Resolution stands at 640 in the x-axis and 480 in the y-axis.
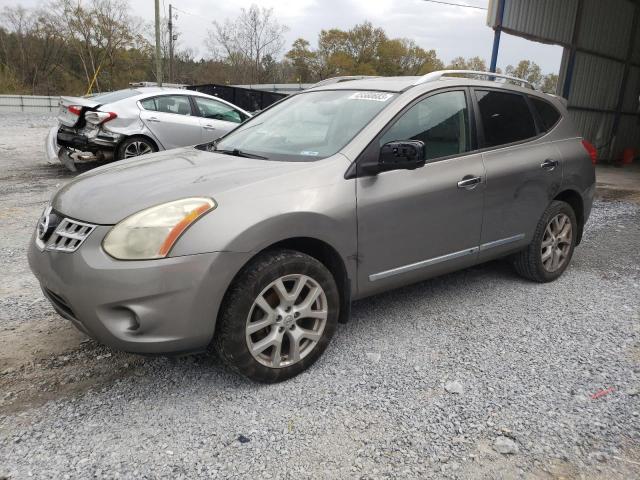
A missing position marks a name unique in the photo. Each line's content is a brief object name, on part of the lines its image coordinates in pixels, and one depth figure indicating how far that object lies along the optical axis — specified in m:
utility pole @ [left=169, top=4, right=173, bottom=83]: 42.76
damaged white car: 8.34
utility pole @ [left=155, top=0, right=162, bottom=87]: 28.73
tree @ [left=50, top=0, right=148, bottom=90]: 39.28
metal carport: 12.34
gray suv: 2.42
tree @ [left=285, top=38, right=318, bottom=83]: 58.16
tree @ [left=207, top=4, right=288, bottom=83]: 43.44
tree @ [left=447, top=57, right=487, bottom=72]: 60.41
